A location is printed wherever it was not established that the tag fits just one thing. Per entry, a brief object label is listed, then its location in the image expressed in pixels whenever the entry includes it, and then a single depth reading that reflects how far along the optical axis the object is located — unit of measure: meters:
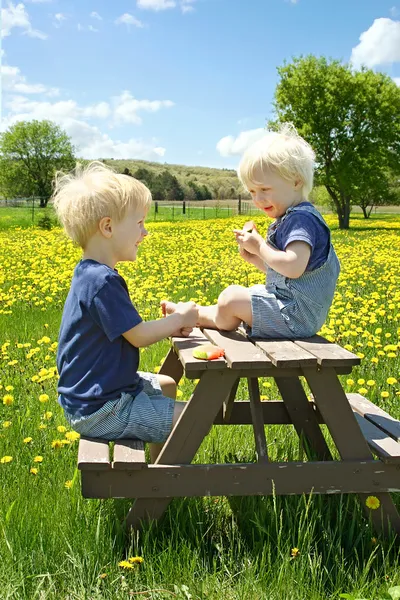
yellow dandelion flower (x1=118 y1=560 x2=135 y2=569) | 2.30
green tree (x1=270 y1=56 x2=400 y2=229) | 33.44
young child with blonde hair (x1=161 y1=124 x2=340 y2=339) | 2.83
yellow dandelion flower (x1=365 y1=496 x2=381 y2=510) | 2.63
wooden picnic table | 2.45
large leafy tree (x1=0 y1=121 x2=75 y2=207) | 75.56
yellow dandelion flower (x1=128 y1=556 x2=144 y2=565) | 2.31
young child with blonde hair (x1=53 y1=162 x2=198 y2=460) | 2.62
